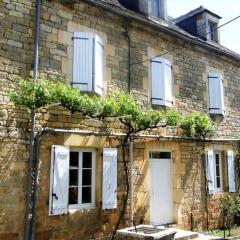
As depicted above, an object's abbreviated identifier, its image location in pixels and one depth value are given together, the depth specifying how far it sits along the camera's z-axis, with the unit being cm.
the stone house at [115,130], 692
